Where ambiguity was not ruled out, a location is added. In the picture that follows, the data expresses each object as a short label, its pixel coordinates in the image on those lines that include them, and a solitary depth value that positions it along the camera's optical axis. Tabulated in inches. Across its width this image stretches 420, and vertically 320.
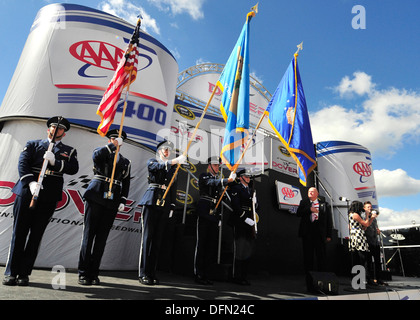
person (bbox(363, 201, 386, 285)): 234.2
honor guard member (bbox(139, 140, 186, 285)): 145.6
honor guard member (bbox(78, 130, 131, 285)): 130.9
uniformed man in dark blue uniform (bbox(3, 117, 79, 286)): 113.6
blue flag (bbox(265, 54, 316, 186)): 176.9
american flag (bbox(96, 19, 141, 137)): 142.8
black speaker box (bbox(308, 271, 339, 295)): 154.6
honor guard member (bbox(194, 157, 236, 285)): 169.5
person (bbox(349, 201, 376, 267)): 229.6
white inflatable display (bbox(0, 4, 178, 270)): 185.0
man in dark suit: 178.1
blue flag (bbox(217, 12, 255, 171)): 162.9
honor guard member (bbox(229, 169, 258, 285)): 185.3
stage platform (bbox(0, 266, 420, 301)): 100.9
